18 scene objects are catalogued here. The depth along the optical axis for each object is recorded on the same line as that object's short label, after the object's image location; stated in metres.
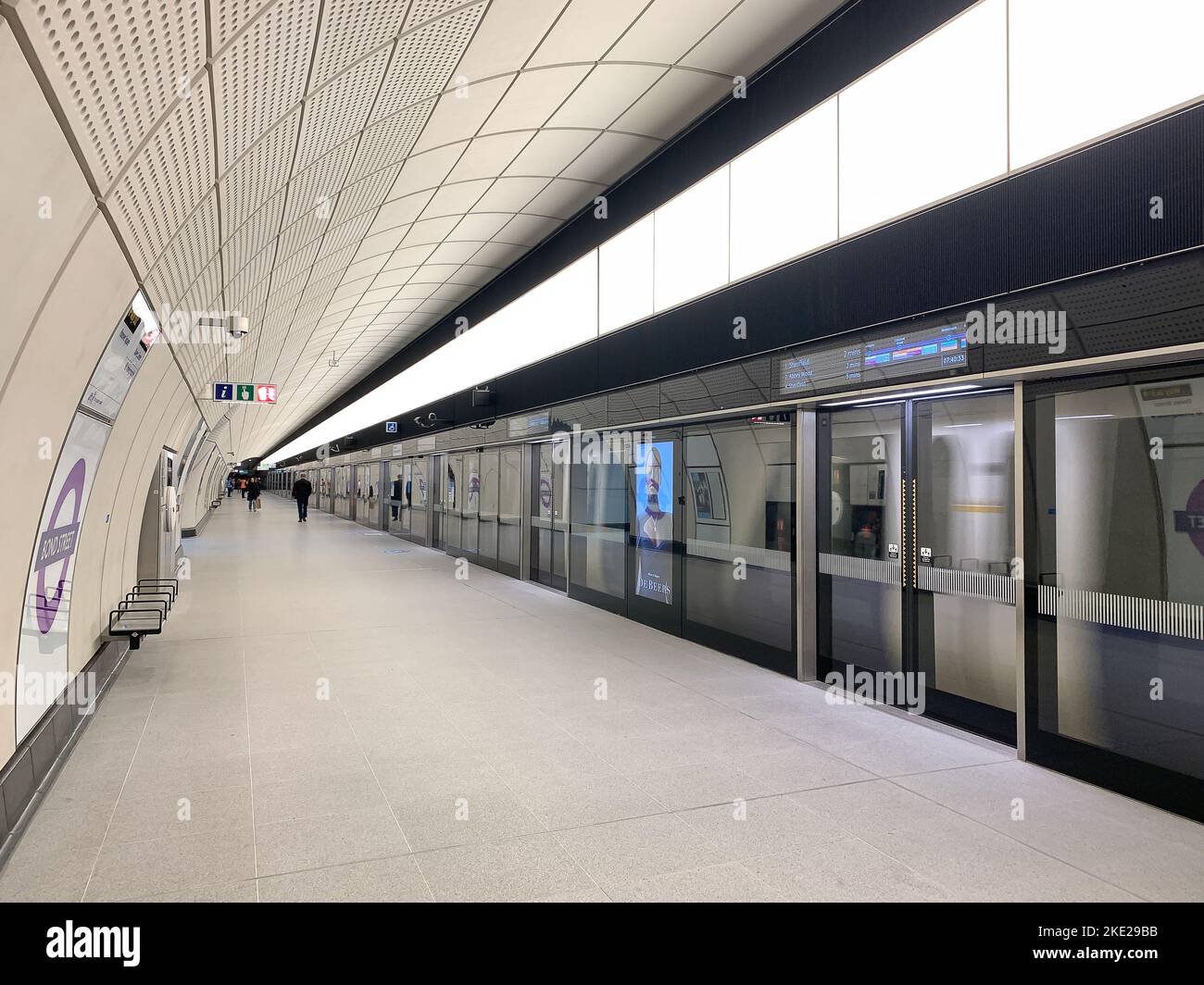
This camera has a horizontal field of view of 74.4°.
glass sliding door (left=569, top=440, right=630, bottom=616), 9.90
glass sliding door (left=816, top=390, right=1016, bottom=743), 5.18
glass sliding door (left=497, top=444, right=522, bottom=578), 13.64
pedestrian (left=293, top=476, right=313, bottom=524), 28.55
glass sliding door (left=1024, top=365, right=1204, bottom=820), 3.93
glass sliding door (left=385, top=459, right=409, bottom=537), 22.16
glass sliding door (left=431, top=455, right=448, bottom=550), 18.03
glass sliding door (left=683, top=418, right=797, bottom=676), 6.82
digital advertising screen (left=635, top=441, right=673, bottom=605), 8.73
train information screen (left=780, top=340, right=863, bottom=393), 5.67
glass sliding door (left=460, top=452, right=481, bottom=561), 15.83
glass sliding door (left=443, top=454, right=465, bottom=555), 16.88
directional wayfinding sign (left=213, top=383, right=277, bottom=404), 11.96
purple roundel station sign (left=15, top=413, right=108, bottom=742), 4.20
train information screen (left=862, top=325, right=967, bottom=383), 4.86
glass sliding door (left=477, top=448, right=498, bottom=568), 14.81
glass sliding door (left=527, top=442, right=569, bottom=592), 11.84
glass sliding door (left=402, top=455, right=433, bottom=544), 19.58
